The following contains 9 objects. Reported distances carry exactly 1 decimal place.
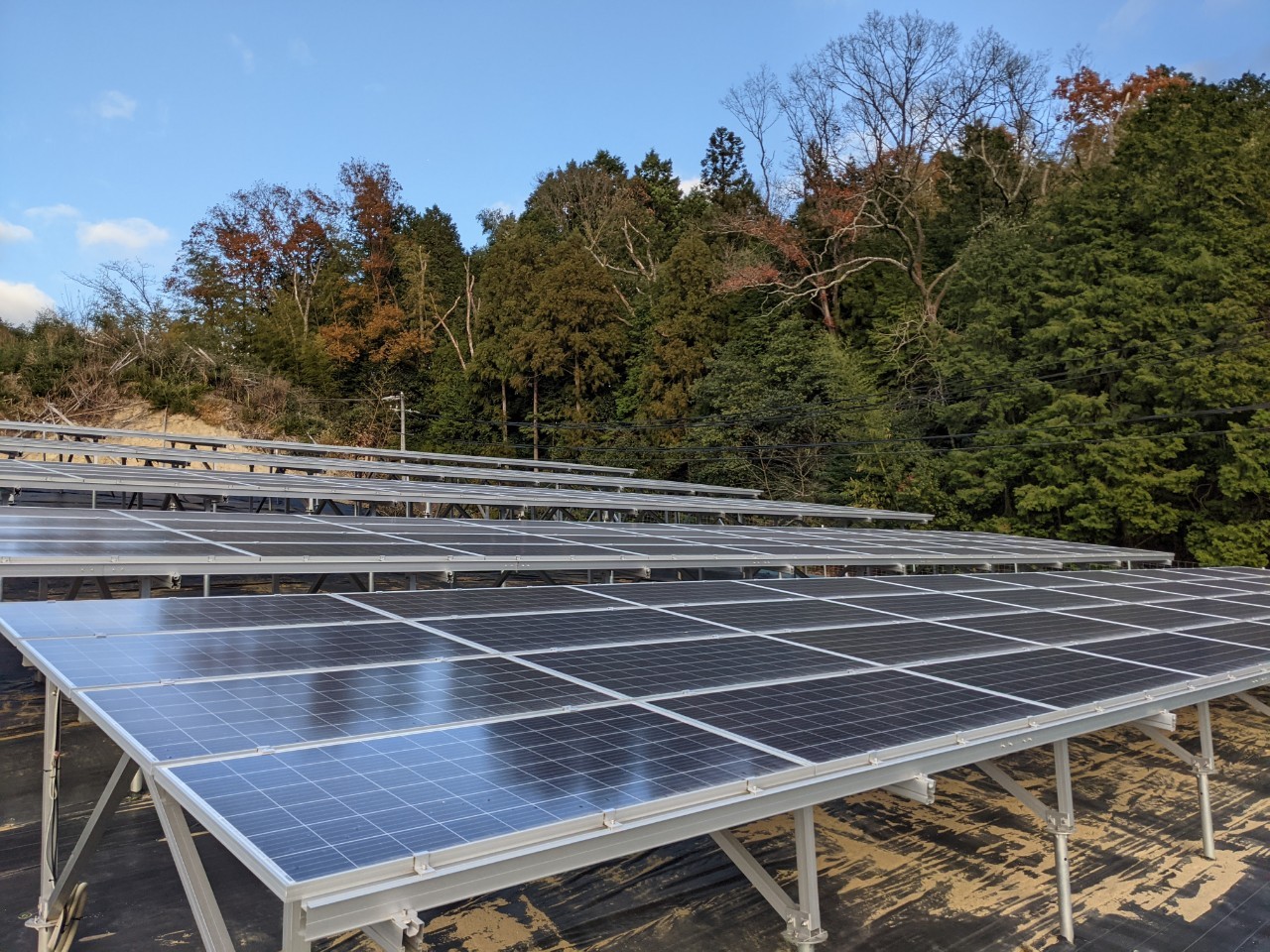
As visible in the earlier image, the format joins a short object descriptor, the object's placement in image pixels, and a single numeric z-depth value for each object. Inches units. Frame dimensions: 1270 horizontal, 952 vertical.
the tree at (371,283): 2158.0
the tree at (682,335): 1713.8
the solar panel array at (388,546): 291.0
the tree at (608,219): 2089.1
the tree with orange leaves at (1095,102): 1609.3
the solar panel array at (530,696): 122.0
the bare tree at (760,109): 1868.8
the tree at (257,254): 2101.4
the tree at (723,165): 2209.6
